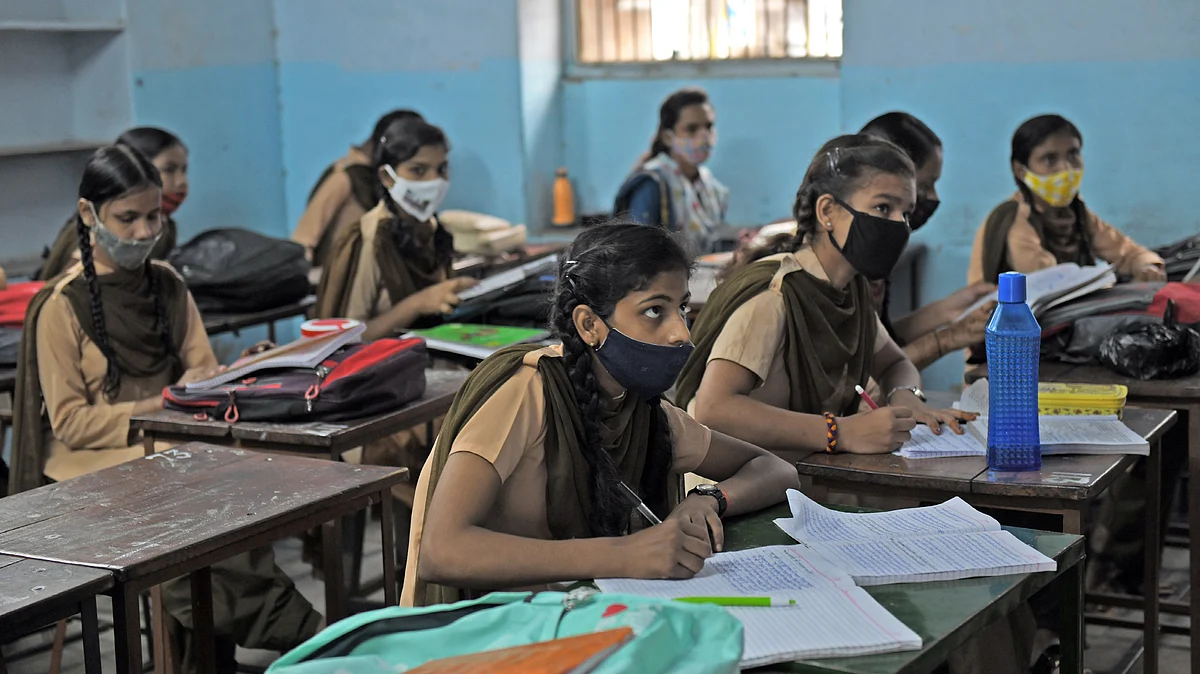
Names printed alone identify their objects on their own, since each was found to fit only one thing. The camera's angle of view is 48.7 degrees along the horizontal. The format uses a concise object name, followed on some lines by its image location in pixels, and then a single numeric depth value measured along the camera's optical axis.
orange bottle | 6.55
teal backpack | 1.39
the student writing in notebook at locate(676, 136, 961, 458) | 2.68
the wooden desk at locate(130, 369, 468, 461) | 2.97
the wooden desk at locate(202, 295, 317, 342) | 4.45
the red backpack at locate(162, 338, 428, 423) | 3.07
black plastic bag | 3.10
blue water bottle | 2.32
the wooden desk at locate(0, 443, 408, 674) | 2.08
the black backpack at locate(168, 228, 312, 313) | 4.66
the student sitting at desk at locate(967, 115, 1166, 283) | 4.05
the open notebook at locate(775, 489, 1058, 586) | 1.85
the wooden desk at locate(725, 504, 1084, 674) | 1.57
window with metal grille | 6.07
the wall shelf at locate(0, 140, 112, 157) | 5.43
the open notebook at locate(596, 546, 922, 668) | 1.58
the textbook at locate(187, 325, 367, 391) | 3.15
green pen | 1.71
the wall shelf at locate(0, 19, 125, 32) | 5.30
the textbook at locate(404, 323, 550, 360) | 3.69
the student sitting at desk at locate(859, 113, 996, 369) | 3.47
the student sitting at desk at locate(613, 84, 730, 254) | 5.64
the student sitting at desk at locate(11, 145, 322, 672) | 3.25
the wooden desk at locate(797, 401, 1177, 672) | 2.30
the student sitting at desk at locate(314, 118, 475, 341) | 4.25
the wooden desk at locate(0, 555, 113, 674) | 1.86
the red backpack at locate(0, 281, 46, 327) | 3.90
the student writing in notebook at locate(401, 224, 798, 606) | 1.97
